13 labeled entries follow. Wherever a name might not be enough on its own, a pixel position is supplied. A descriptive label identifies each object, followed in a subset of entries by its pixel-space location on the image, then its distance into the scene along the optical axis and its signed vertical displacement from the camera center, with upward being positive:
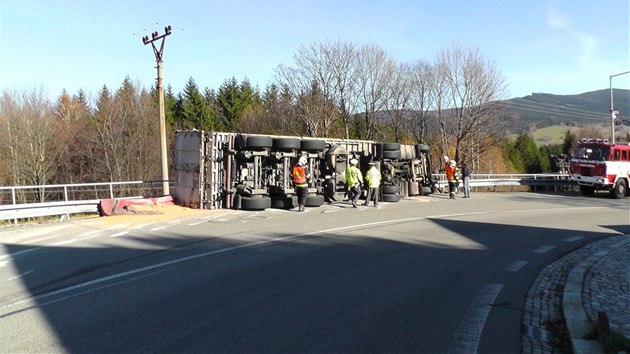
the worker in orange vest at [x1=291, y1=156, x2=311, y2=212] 16.11 -0.31
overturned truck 16.27 +0.15
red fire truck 25.64 -0.22
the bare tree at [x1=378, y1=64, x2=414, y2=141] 50.50 +6.81
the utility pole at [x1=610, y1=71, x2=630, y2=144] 37.72 +3.41
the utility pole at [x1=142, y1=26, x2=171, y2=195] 23.97 +4.46
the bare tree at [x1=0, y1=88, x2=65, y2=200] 41.88 +3.42
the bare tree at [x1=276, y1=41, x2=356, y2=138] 47.50 +7.63
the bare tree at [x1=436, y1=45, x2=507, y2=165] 49.12 +6.00
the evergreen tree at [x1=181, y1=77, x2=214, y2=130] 64.69 +8.11
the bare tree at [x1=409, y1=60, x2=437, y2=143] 51.22 +7.23
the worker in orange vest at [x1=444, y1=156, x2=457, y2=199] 22.93 -0.39
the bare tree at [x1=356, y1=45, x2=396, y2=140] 48.19 +8.09
